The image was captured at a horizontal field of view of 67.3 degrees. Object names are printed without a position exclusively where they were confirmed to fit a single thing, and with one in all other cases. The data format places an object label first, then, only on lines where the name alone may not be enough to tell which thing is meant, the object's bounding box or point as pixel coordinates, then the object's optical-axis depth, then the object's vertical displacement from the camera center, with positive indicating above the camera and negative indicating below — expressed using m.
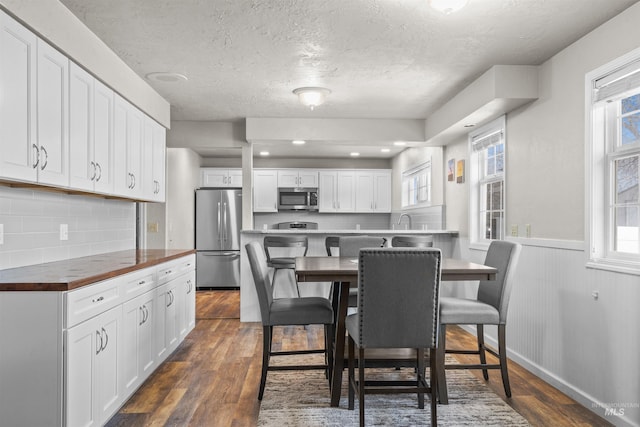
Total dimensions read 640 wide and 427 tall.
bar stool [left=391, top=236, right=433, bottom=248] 4.91 -0.25
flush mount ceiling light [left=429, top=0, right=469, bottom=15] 2.38 +1.06
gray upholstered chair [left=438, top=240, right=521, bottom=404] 3.03 -0.60
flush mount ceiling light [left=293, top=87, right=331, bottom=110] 4.23 +1.09
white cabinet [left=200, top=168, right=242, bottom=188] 8.19 +0.68
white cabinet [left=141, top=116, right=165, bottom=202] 4.12 +0.50
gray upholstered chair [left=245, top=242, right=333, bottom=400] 3.00 -0.60
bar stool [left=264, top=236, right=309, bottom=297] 4.91 -0.29
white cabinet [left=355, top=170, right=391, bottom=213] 8.59 +0.46
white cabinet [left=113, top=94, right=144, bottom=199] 3.49 +0.53
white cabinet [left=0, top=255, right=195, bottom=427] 2.03 -0.63
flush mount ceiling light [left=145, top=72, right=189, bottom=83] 3.91 +1.16
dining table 2.82 -0.36
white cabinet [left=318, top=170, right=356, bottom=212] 8.55 +0.48
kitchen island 5.33 -0.39
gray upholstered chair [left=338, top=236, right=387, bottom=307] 4.22 -0.24
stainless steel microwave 8.41 +0.31
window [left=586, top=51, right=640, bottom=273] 2.74 +0.30
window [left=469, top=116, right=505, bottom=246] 4.39 +0.33
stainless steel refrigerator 7.75 -0.36
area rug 2.70 -1.15
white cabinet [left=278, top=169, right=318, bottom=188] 8.48 +0.69
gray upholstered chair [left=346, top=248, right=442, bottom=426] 2.47 -0.44
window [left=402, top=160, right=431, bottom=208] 6.48 +0.46
